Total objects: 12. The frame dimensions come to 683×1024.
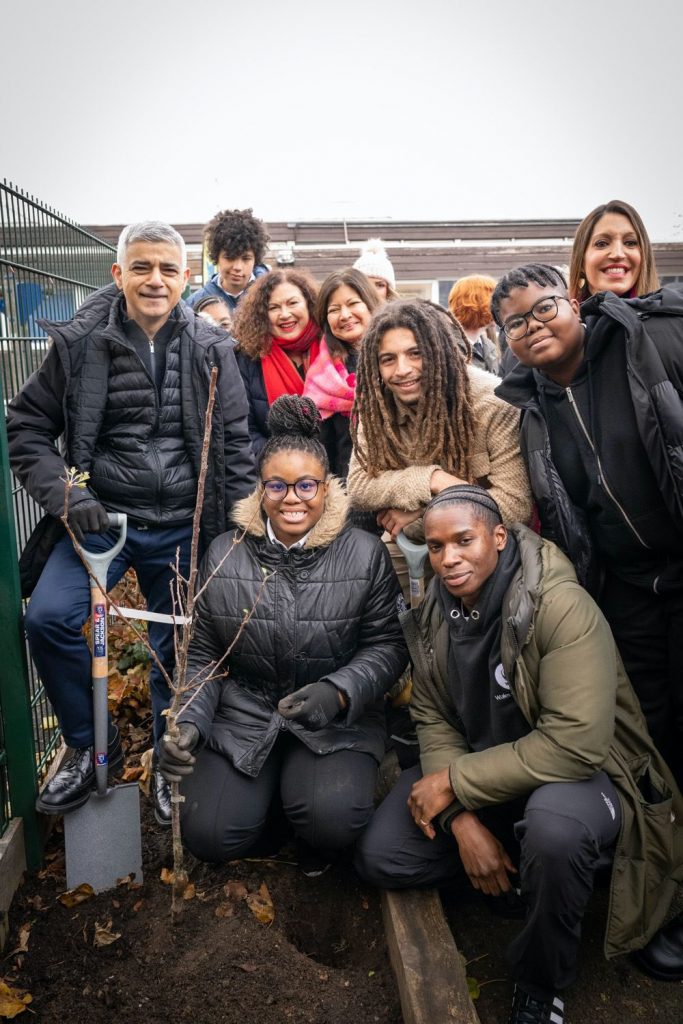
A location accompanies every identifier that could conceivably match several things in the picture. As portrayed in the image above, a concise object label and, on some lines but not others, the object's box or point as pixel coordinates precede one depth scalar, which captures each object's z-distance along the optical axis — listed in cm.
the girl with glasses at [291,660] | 300
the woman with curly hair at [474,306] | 562
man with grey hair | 312
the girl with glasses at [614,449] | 263
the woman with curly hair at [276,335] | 431
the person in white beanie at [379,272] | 504
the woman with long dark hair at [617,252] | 334
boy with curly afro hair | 561
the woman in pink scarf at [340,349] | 411
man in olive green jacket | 240
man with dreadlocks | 335
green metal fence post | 303
